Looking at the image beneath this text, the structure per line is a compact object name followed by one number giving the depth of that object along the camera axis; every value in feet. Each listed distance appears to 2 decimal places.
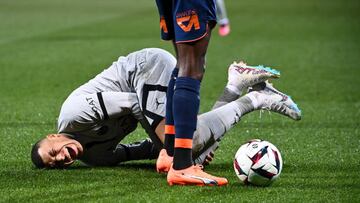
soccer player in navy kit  36.96
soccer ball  37.37
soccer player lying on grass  41.81
